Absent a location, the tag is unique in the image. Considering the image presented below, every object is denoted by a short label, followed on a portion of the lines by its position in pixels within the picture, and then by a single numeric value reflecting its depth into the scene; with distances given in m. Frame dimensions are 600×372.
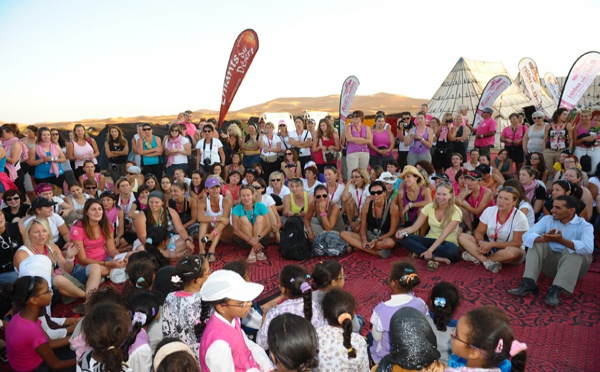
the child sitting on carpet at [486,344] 1.95
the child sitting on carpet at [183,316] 2.68
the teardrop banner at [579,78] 9.19
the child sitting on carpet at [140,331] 2.44
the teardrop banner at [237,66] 9.54
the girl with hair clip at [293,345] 1.94
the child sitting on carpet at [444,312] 2.58
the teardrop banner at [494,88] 11.15
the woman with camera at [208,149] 7.70
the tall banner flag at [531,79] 12.88
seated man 3.88
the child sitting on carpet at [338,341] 2.35
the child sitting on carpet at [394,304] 2.65
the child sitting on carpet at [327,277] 3.16
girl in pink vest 2.06
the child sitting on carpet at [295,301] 2.75
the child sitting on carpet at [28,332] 2.89
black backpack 5.38
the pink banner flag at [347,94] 10.91
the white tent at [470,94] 14.59
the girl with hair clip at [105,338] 2.19
